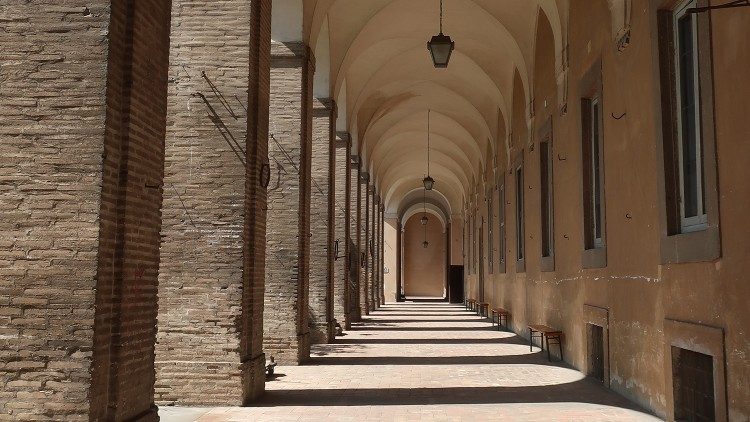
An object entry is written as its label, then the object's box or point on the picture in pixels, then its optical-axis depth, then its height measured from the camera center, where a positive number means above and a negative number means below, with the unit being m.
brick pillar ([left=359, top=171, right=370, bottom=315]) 25.56 +1.41
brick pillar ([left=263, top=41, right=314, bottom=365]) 11.61 +1.11
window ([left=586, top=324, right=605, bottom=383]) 9.83 -1.00
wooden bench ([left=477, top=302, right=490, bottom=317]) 23.82 -1.11
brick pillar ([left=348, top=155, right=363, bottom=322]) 22.16 +1.15
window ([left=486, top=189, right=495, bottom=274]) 23.84 +1.54
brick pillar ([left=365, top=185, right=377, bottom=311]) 26.92 +1.20
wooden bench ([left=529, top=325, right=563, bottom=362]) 12.03 -0.91
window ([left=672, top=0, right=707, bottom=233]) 6.59 +1.45
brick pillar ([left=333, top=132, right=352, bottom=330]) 18.80 +1.28
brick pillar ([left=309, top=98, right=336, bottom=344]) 15.01 +0.89
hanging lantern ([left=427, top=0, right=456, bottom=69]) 11.20 +3.49
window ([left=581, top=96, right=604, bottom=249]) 10.34 +1.45
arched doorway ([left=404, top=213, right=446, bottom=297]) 51.78 +0.55
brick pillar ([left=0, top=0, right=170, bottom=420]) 4.74 +0.47
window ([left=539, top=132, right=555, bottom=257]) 13.37 +1.57
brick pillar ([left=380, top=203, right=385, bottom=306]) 35.88 +0.80
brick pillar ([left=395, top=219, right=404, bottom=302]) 43.62 +1.07
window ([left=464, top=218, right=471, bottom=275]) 34.66 +1.66
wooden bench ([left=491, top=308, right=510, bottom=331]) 18.90 -0.99
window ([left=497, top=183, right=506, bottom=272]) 20.80 +1.62
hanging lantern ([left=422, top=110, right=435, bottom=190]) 25.58 +3.31
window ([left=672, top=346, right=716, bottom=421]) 6.14 -0.93
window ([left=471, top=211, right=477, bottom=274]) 31.09 +1.44
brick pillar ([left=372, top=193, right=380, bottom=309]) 30.58 +1.02
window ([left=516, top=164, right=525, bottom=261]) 17.42 +1.52
